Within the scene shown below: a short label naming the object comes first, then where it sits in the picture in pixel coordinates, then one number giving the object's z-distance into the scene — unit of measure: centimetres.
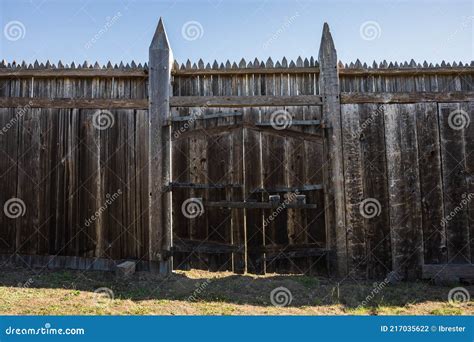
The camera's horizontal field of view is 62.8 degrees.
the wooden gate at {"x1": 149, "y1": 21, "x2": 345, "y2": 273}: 636
